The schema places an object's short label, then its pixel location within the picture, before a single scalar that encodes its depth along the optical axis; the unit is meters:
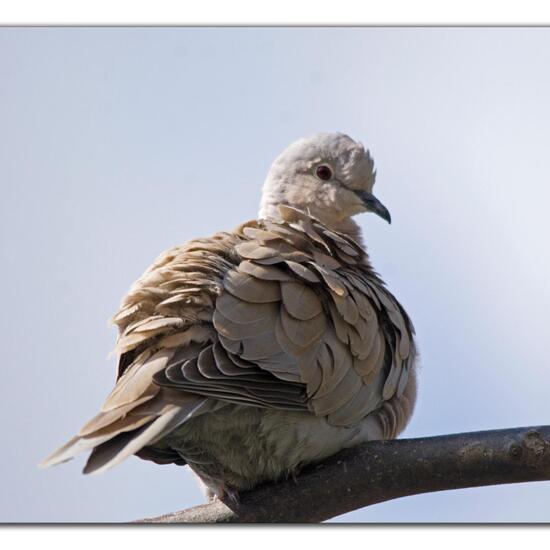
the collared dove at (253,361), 4.45
